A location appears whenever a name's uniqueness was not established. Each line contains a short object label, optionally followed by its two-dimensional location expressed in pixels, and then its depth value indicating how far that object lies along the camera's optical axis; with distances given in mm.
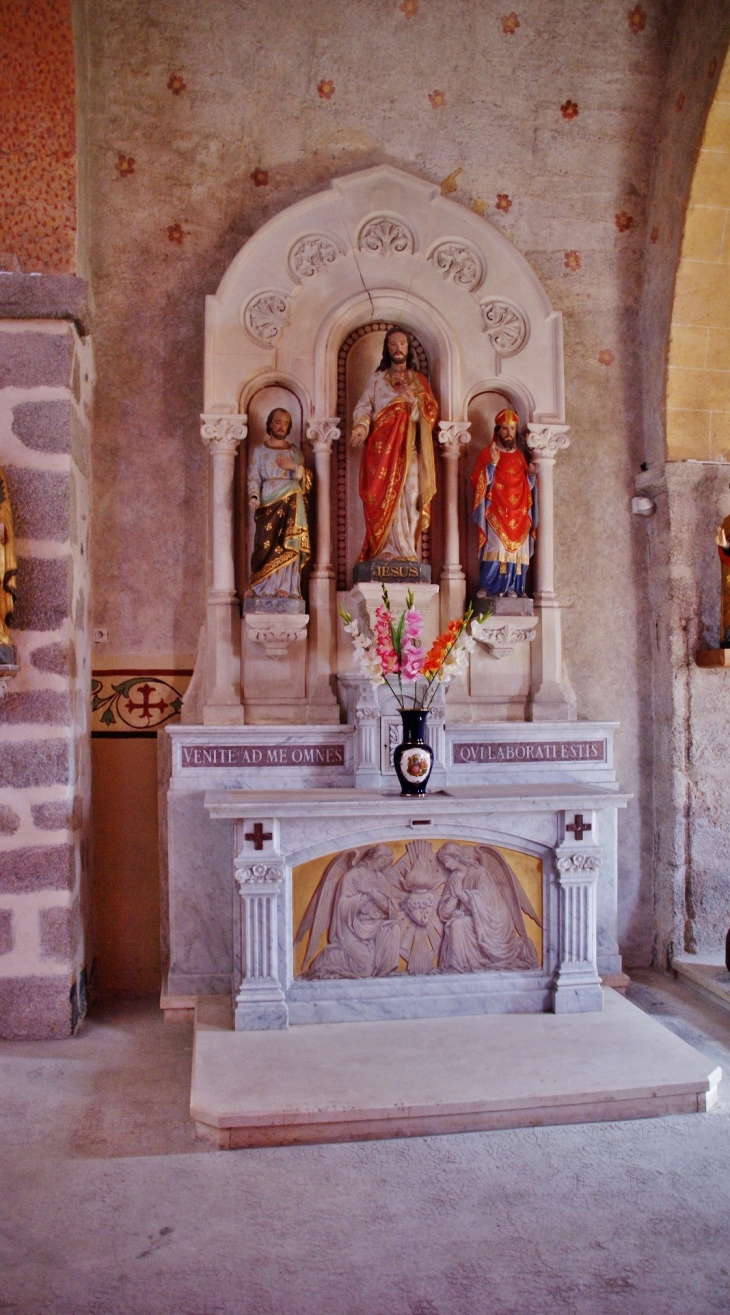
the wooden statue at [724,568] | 5254
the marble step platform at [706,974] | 4809
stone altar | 4297
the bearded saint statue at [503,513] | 5168
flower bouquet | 4414
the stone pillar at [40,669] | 4434
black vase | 4406
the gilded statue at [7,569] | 4258
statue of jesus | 5039
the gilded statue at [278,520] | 4977
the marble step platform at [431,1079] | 3395
